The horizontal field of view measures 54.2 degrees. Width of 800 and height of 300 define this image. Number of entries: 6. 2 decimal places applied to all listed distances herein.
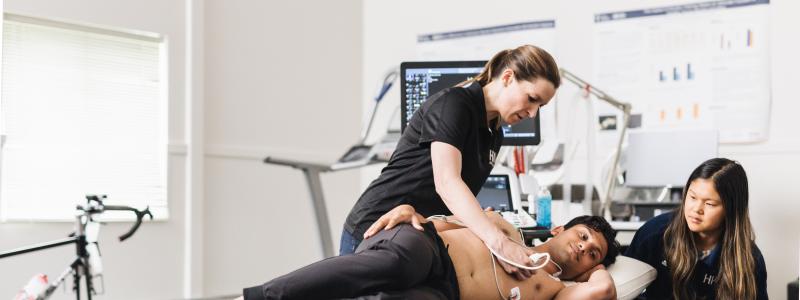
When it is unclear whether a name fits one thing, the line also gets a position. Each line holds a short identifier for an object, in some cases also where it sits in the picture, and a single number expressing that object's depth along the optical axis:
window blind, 3.40
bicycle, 2.69
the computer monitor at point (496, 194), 2.82
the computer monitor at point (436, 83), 2.79
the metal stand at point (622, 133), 3.37
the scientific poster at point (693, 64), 3.55
